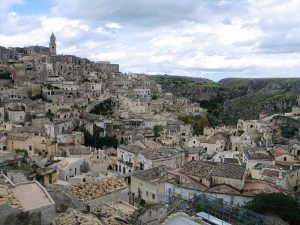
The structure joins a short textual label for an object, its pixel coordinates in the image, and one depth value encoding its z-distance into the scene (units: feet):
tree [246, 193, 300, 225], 66.54
